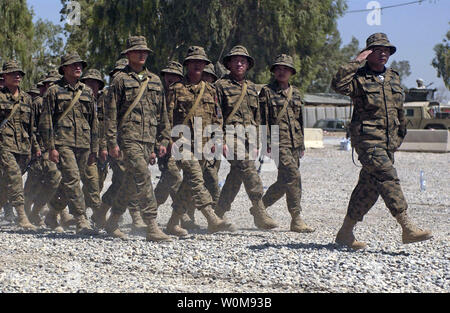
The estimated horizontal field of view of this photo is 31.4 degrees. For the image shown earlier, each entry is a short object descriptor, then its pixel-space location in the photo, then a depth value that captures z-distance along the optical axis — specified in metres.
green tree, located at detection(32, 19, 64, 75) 54.56
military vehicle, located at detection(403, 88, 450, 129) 35.41
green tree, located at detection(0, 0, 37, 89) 31.50
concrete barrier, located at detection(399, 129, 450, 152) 27.44
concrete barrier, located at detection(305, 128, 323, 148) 30.05
